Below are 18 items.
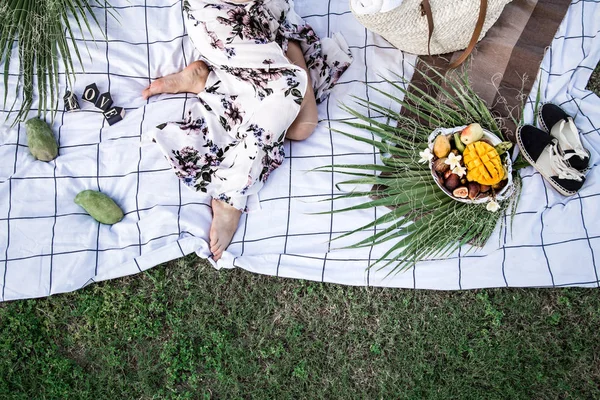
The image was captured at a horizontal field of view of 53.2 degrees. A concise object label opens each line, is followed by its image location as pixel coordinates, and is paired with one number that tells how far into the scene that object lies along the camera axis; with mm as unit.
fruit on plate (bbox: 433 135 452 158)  2373
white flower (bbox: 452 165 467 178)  2328
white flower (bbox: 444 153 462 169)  2327
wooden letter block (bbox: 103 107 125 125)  2842
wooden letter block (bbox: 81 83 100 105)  2855
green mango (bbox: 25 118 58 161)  2736
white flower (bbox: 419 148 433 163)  2385
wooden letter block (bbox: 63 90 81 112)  2852
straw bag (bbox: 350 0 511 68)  2506
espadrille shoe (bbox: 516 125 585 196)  2539
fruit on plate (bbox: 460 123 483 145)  2363
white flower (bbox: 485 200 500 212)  2332
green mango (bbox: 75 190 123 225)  2672
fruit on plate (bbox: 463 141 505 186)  2309
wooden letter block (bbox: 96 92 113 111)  2844
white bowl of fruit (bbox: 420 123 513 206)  2320
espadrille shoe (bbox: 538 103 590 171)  2596
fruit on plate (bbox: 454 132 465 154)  2395
